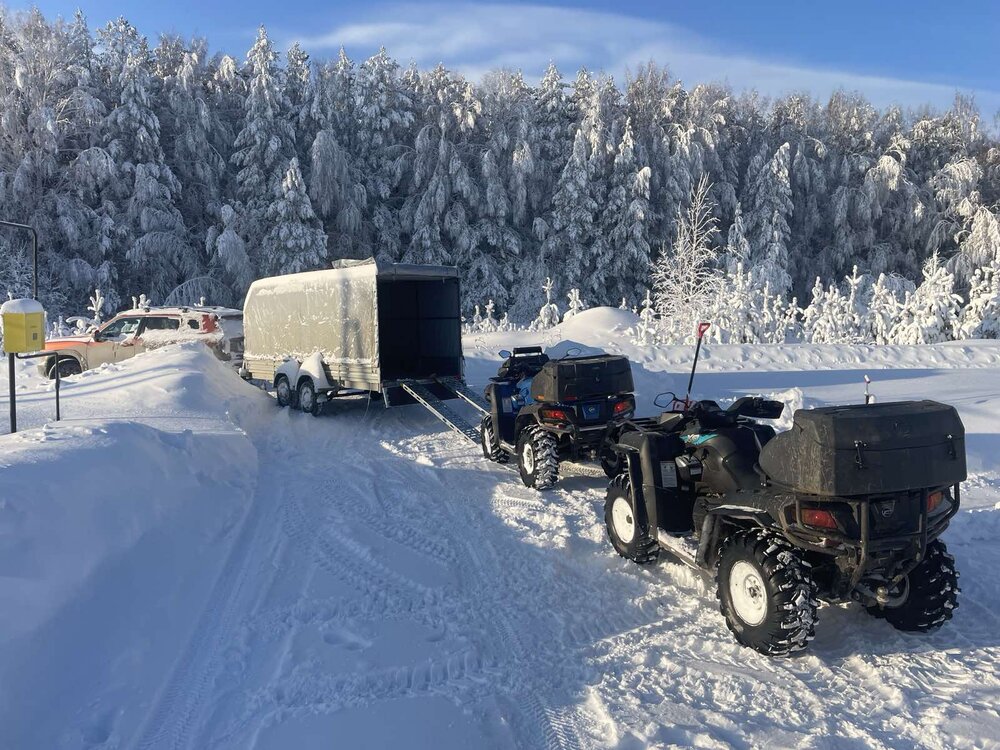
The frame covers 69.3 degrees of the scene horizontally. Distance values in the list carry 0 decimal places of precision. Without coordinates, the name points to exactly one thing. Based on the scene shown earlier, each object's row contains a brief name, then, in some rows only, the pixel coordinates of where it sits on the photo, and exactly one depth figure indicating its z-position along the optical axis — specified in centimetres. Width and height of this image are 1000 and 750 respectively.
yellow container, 709
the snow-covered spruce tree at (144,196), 3042
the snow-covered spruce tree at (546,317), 2456
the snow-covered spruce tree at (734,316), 1914
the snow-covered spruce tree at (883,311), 2192
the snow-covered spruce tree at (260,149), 3304
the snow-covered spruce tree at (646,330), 1763
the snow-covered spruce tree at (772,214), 3706
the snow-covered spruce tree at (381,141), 3619
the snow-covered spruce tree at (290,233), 3222
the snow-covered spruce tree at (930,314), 2117
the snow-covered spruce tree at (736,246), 3572
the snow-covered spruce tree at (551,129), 3750
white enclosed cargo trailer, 1168
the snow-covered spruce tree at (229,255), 3127
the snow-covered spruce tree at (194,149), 3297
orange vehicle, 1566
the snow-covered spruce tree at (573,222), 3581
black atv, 387
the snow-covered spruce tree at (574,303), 2331
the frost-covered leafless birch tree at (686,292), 1969
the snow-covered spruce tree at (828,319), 2031
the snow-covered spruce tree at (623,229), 3588
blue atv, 806
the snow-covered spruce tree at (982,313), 2325
